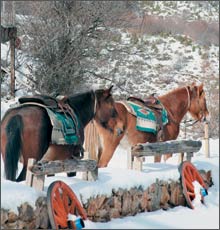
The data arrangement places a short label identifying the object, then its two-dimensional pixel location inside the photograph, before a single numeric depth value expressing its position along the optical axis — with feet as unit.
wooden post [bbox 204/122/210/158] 64.78
